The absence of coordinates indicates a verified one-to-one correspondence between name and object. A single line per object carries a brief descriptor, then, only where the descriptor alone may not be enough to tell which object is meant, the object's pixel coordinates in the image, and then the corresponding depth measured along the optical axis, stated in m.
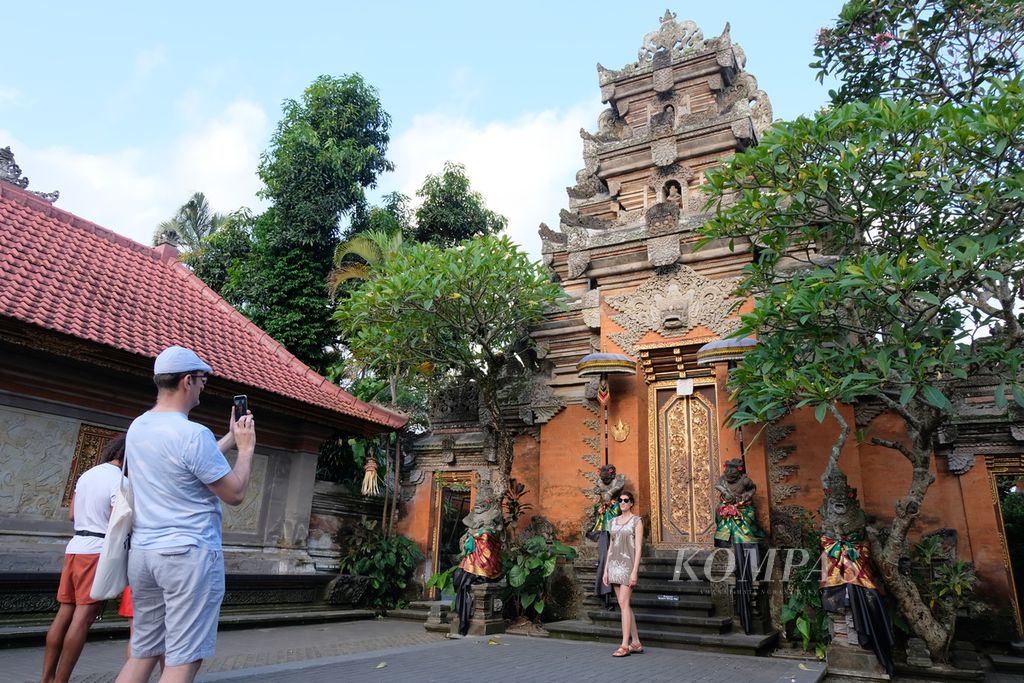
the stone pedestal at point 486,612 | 8.30
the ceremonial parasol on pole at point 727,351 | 8.92
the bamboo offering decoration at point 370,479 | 11.74
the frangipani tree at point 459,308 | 9.54
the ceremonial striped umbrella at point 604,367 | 9.90
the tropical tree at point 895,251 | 6.01
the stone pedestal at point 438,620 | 8.80
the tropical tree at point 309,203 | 15.89
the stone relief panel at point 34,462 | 7.33
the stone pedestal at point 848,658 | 6.21
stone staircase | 7.40
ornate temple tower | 9.96
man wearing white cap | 2.51
